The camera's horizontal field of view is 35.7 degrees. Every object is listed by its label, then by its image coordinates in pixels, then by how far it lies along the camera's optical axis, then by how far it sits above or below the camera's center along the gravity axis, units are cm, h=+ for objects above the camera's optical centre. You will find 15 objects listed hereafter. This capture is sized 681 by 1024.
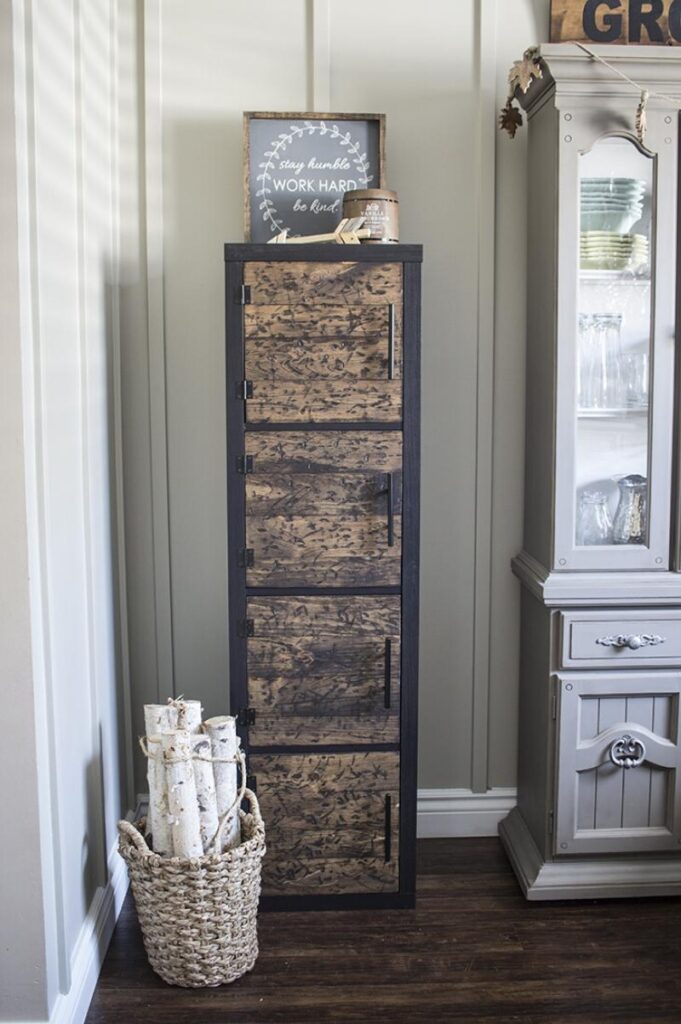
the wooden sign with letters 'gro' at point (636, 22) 269 +93
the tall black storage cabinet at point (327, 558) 248 -40
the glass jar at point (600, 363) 260 +6
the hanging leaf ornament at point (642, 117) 246 +63
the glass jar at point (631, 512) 264 -31
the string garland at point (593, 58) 246 +73
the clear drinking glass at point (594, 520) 264 -33
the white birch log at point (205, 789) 237 -89
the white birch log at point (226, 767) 242 -86
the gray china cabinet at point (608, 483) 253 -23
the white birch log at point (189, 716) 242 -74
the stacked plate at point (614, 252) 258 +33
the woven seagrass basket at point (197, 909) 227 -112
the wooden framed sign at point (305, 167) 277 +58
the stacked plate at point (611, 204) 255 +44
